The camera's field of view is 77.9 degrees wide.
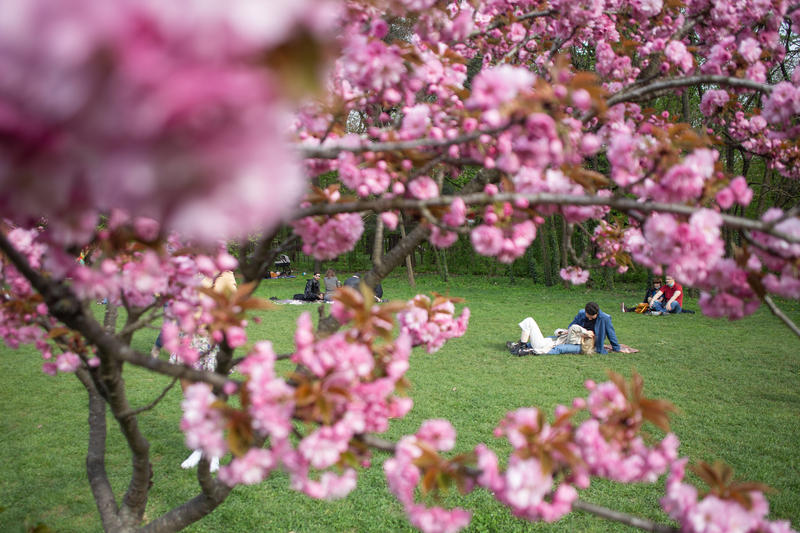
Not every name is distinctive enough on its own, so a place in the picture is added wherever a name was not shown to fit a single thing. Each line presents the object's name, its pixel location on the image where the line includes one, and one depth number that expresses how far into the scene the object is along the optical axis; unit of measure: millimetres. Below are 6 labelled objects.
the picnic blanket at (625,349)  9345
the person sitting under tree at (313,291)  16491
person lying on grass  9281
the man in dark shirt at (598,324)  9312
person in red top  13570
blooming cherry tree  398
